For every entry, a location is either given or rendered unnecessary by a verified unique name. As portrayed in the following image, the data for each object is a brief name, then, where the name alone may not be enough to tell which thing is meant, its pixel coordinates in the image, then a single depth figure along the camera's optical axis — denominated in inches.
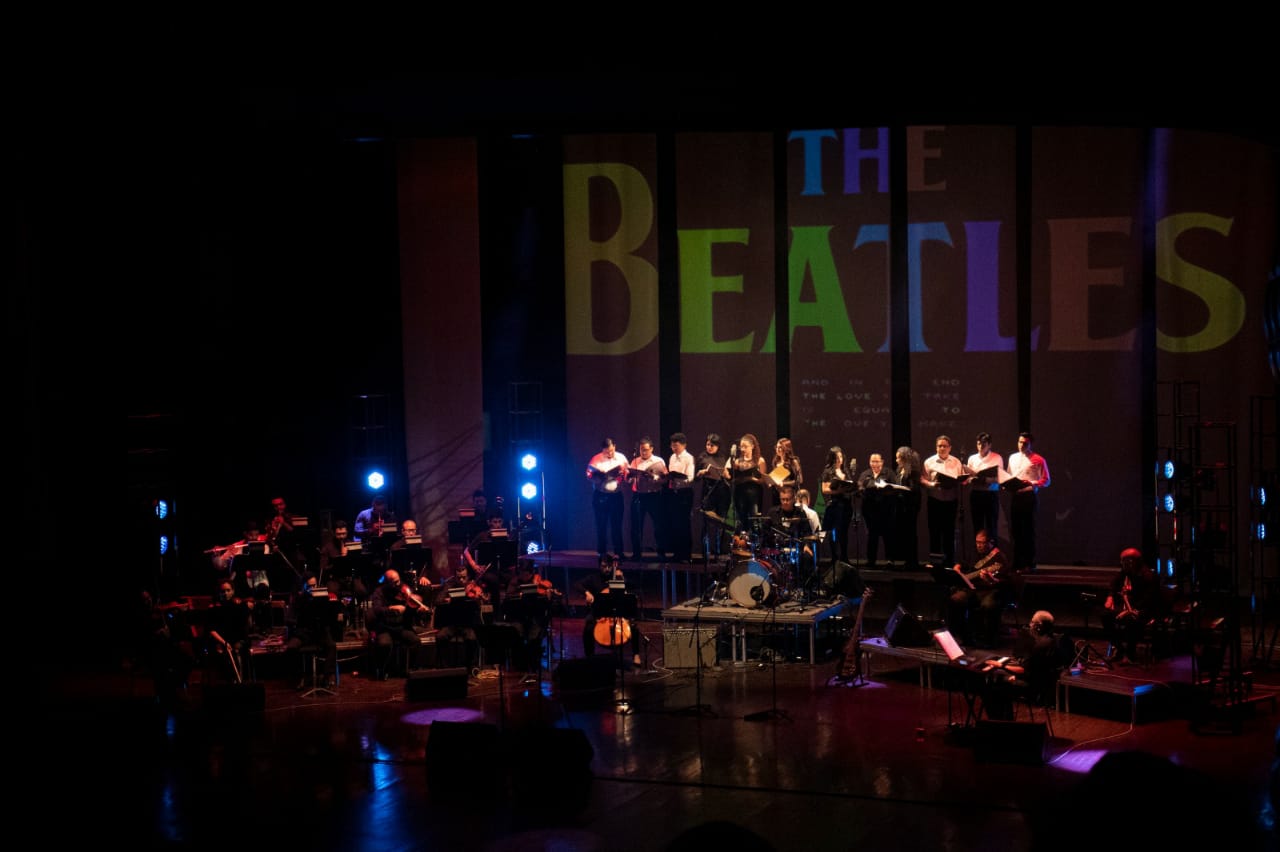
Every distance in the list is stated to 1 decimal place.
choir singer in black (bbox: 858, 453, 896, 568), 672.4
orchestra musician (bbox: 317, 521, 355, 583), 623.8
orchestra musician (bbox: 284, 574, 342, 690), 560.1
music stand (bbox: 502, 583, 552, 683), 544.4
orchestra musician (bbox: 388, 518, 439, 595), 588.4
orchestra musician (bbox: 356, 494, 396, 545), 663.1
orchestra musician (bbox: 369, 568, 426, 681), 578.9
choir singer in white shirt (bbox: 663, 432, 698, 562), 695.1
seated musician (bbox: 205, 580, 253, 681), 557.6
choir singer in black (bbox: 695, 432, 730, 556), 685.3
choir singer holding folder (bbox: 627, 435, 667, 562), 698.2
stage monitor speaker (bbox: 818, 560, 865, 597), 602.9
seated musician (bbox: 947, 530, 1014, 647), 584.1
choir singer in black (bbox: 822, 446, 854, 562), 667.4
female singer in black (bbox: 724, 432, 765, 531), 677.3
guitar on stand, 553.0
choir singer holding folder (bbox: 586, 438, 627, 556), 701.9
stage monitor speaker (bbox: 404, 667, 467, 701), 541.6
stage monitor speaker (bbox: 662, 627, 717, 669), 586.2
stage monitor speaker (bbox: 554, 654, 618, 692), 546.6
